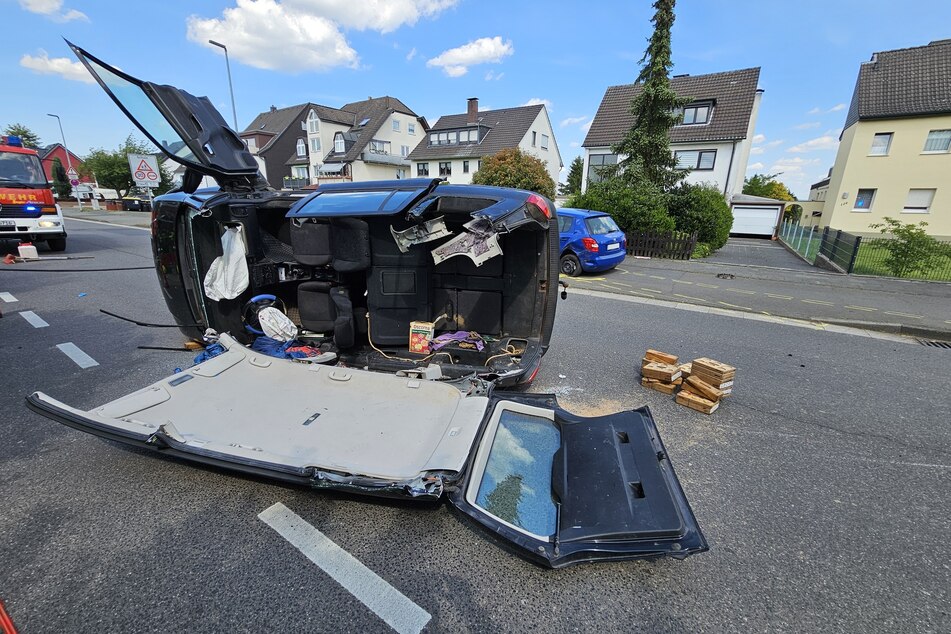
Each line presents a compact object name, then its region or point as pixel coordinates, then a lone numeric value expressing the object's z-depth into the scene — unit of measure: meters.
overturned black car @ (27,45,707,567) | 2.16
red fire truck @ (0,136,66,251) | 10.03
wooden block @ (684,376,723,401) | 3.78
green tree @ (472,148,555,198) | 20.28
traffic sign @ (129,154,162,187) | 14.98
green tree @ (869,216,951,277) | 10.26
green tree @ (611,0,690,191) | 15.15
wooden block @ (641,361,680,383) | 4.12
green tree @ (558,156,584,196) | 56.37
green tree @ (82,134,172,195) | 37.41
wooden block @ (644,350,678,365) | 4.27
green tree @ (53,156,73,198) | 10.31
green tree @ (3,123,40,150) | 42.38
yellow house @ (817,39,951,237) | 20.27
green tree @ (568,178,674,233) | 13.78
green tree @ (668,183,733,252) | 14.91
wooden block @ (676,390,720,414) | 3.76
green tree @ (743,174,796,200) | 53.69
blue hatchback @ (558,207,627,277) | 9.89
